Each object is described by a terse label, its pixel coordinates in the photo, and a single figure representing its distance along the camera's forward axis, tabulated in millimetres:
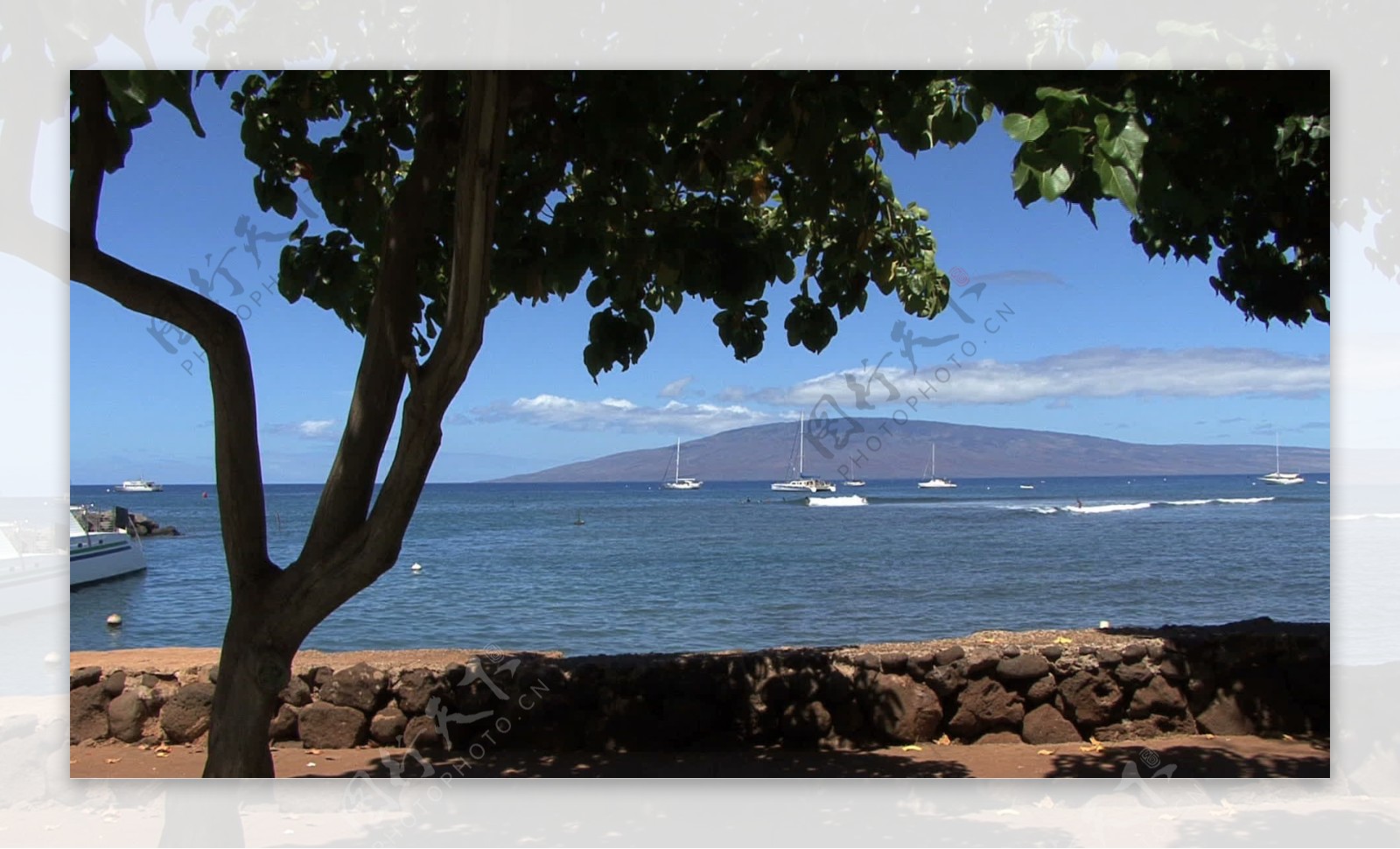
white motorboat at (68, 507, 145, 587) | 23588
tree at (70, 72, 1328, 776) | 3143
